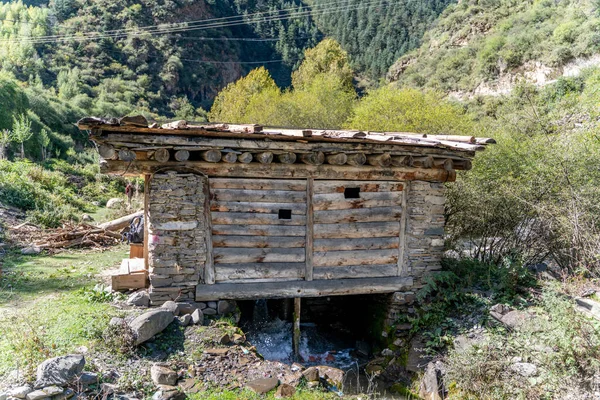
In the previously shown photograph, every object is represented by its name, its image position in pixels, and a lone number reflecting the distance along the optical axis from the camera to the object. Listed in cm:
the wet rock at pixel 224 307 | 680
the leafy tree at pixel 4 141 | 1824
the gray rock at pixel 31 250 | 1005
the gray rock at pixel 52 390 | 420
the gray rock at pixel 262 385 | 518
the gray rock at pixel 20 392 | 414
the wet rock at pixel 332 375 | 611
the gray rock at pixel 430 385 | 605
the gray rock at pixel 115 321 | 553
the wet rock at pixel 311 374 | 572
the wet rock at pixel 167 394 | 472
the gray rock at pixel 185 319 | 619
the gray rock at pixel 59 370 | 432
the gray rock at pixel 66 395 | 425
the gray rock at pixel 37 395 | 412
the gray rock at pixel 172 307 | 630
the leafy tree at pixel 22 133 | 1966
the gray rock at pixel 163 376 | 498
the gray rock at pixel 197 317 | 632
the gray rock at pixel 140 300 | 652
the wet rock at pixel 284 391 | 516
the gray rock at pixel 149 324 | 551
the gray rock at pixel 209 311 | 675
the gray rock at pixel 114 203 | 1680
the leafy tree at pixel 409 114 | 1314
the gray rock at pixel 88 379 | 452
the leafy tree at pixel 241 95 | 2675
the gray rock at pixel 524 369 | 549
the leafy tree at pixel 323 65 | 2997
